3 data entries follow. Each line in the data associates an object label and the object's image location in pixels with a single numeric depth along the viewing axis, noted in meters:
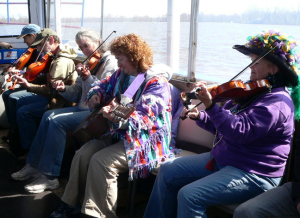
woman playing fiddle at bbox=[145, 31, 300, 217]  1.97
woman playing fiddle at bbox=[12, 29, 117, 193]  3.19
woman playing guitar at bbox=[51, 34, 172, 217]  2.56
